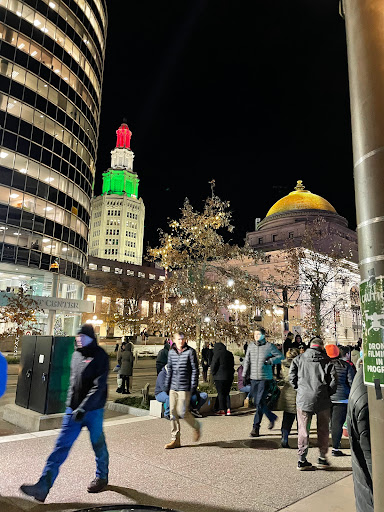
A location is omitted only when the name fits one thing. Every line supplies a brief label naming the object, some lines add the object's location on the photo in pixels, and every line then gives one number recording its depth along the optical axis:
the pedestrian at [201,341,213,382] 16.05
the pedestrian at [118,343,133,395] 13.23
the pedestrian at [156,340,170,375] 11.84
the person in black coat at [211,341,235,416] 10.03
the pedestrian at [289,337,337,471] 6.17
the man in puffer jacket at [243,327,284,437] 8.12
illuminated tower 131.25
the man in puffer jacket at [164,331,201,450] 7.05
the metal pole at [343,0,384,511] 2.31
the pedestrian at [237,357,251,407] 9.26
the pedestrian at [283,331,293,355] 18.48
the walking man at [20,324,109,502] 4.81
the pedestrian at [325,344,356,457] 6.99
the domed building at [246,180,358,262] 71.96
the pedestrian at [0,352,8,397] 4.61
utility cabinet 8.50
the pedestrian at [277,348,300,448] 7.25
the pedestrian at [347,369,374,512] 2.76
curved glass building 37.06
